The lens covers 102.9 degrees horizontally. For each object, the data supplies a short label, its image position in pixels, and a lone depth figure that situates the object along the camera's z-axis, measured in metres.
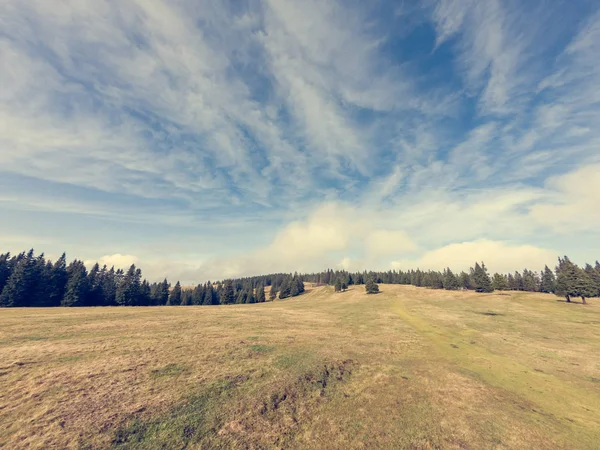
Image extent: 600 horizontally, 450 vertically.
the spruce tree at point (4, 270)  73.16
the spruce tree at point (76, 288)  76.79
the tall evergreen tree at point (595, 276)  89.78
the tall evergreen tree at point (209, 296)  128.00
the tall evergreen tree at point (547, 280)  111.06
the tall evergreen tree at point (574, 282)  62.94
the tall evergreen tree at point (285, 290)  131.32
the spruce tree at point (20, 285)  68.38
